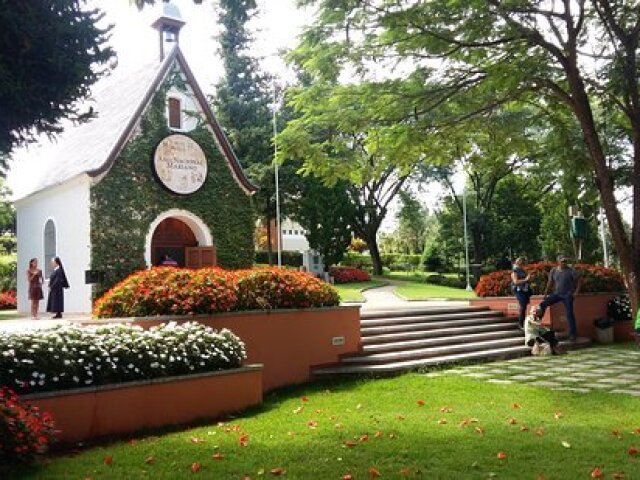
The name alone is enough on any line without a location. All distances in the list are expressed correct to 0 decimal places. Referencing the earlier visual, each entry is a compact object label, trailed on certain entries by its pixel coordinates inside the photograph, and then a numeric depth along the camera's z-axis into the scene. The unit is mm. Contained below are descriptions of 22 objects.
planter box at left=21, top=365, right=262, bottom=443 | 6711
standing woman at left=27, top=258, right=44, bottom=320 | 17656
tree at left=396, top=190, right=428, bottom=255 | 50375
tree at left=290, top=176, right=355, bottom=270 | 36094
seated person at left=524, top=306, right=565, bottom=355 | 13172
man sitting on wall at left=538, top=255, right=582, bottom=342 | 14109
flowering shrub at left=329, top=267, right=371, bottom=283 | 37575
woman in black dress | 16750
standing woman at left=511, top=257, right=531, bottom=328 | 14555
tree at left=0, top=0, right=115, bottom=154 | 6414
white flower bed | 6725
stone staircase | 11438
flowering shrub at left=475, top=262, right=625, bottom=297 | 15961
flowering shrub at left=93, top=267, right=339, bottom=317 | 9602
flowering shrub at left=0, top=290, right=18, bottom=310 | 27297
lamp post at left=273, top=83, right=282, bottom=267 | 29044
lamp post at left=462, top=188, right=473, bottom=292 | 38612
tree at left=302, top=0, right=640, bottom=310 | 10734
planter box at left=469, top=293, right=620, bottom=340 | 15109
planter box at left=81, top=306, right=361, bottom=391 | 9941
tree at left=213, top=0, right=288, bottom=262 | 32188
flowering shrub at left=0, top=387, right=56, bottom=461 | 5430
